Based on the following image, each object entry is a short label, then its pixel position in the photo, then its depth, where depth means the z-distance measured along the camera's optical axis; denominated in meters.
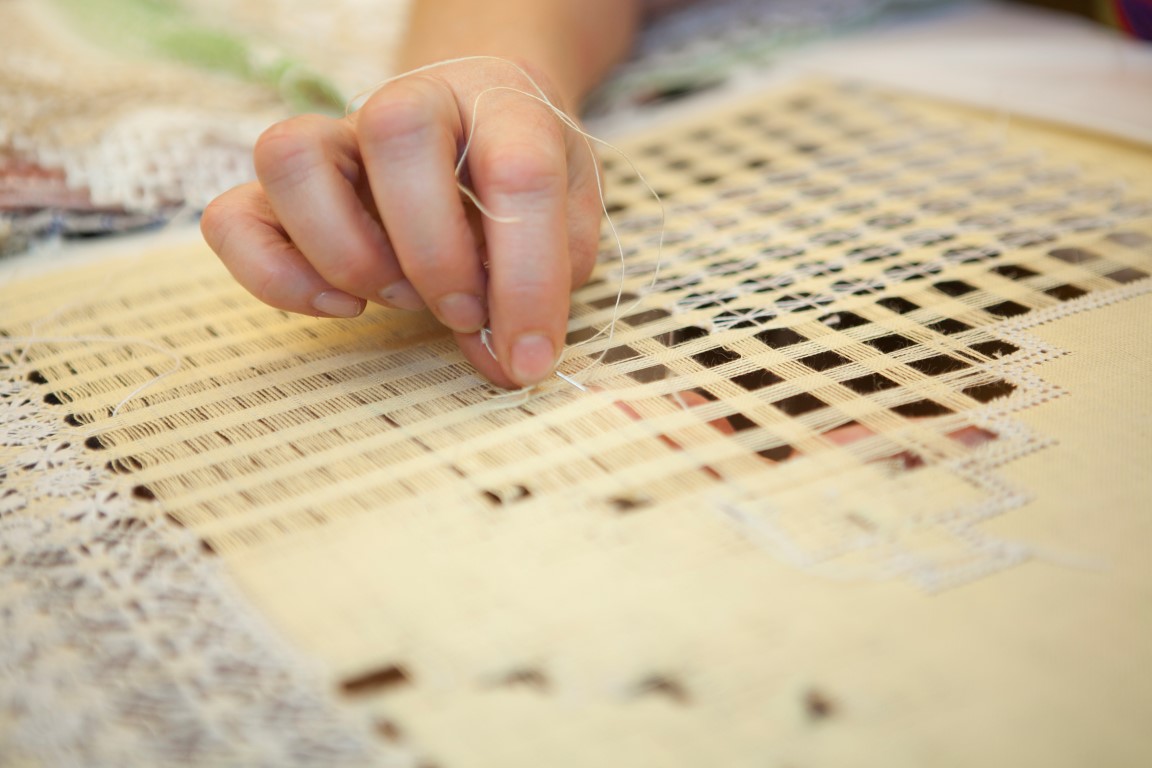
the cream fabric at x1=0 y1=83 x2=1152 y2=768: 0.49
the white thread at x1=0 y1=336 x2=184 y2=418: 0.59
